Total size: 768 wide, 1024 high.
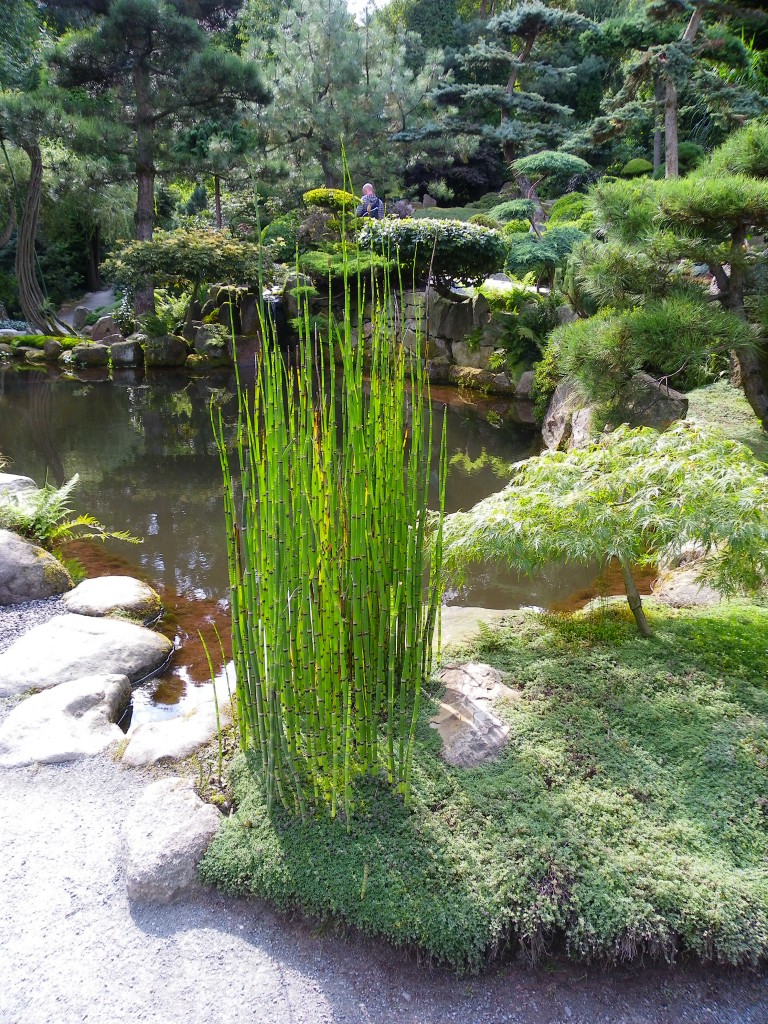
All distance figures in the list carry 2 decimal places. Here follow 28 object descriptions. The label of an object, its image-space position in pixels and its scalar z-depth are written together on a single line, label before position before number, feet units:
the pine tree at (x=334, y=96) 36.99
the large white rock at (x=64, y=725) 5.85
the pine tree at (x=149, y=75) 28.43
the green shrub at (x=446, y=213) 37.65
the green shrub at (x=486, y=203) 39.52
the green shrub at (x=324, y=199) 30.40
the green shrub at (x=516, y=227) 29.60
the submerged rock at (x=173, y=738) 5.72
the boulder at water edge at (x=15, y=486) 11.23
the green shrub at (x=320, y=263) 25.16
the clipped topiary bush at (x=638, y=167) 32.99
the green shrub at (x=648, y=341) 10.08
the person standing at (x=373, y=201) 20.08
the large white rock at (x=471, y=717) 5.24
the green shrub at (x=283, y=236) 29.86
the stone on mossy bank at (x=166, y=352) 27.63
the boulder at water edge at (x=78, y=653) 7.17
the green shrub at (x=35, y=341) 30.17
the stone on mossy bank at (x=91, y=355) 28.12
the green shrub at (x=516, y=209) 27.91
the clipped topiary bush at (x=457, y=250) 22.39
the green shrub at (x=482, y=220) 30.73
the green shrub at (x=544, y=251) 22.40
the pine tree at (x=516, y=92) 36.09
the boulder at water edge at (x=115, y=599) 8.87
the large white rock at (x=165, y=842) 4.56
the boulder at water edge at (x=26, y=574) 9.18
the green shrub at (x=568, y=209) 29.01
